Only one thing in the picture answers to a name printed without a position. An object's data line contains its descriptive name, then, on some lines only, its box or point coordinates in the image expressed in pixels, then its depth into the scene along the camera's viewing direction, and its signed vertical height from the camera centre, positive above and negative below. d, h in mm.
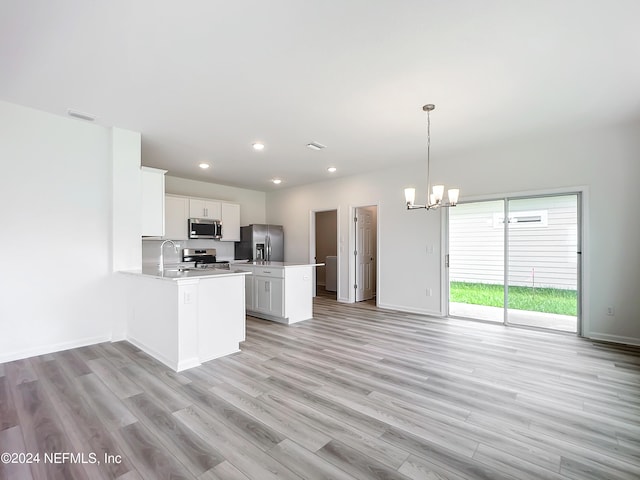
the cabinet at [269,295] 4746 -924
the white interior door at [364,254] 6633 -350
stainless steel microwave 6286 +243
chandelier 3240 +524
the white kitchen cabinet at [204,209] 6352 +671
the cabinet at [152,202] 4090 +518
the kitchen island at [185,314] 2959 -806
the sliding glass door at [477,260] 4727 -359
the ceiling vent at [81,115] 3309 +1403
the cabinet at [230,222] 6957 +416
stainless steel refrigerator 7148 -94
